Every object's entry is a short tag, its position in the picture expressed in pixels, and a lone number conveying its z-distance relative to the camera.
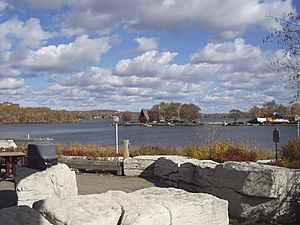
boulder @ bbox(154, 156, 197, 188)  11.38
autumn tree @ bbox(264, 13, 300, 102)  7.03
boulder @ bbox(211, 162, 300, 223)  7.84
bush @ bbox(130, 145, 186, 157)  16.31
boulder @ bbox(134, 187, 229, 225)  5.42
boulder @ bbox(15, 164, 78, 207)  7.38
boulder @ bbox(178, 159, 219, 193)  9.41
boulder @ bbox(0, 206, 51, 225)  4.22
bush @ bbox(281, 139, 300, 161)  13.40
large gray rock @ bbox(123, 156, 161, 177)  13.55
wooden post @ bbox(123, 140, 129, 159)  14.61
